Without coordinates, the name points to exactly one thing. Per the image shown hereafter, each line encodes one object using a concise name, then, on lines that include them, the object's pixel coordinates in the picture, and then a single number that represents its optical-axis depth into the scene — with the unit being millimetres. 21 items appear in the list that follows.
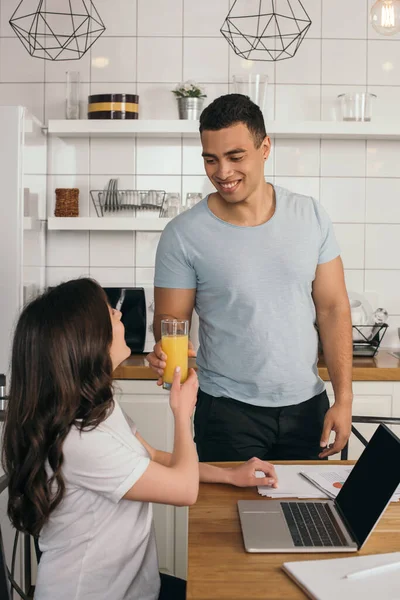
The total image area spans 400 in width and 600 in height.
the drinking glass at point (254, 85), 3207
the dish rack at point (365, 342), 3094
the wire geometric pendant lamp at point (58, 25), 3383
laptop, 1271
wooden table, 1132
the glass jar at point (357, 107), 3268
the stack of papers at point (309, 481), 1550
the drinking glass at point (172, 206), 3301
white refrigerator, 2922
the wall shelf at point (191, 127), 3230
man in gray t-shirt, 1977
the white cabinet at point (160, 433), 2898
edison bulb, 2240
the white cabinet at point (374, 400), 2895
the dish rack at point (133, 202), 3299
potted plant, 3250
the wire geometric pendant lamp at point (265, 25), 3369
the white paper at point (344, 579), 1095
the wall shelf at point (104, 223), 3240
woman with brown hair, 1331
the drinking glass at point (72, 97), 3299
